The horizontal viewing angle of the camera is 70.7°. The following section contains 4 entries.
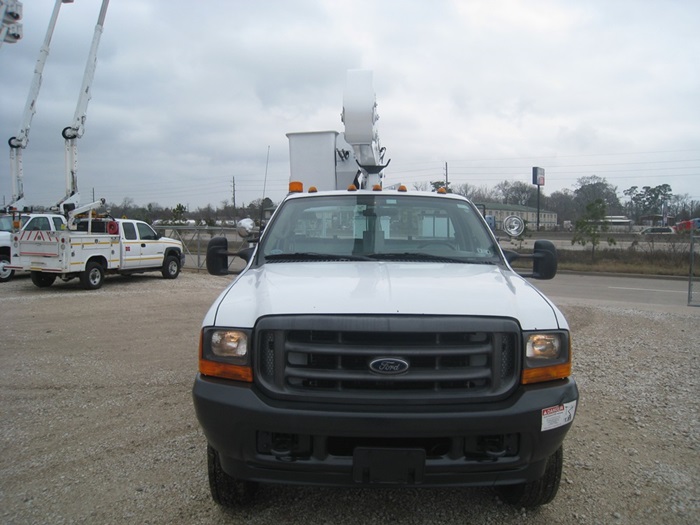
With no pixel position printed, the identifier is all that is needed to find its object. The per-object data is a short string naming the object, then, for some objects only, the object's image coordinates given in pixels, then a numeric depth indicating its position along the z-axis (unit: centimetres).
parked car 4488
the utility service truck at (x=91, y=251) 1248
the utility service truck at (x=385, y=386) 236
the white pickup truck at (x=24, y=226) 1470
